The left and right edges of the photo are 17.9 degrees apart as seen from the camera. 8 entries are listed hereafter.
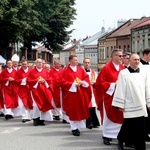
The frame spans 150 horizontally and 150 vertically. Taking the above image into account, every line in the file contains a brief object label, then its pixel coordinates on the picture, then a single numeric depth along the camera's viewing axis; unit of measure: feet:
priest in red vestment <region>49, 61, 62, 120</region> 49.21
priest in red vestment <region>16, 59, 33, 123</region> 48.85
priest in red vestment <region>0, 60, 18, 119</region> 51.11
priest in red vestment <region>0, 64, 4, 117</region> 53.10
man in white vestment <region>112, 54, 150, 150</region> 28.50
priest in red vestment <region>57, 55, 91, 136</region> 38.52
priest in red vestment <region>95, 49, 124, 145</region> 33.32
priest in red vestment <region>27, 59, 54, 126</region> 45.78
